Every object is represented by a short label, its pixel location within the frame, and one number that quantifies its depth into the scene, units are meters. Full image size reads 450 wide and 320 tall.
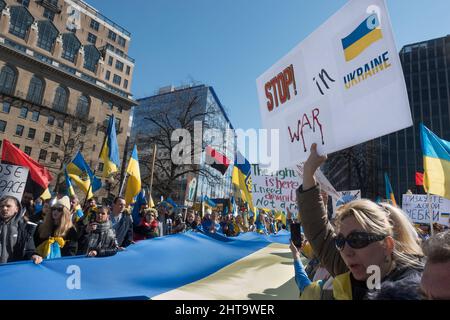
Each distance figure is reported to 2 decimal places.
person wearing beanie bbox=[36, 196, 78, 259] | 3.89
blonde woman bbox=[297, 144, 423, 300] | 1.36
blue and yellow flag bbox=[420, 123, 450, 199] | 4.70
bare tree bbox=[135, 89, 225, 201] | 24.46
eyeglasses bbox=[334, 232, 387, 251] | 1.46
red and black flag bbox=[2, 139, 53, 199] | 6.32
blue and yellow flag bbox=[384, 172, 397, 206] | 10.67
